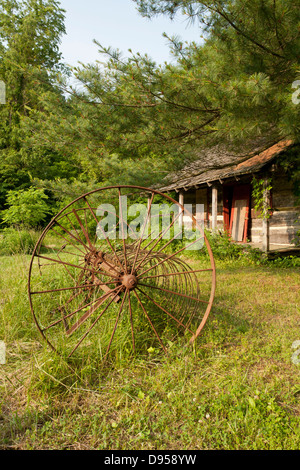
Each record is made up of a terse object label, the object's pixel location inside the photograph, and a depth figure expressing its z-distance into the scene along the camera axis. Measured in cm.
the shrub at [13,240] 902
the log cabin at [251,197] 739
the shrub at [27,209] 1135
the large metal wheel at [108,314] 263
